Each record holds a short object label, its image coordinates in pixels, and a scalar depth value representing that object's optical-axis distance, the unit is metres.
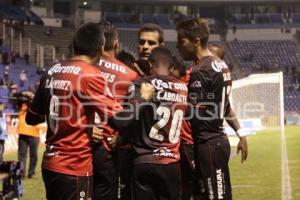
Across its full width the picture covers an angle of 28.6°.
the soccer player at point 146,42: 6.05
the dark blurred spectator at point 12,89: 29.91
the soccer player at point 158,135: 5.18
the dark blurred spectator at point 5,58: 36.81
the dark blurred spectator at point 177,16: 58.12
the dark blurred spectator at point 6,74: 33.32
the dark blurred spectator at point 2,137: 11.19
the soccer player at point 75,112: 4.61
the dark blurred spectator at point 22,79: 35.47
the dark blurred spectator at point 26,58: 39.60
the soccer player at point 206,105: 5.67
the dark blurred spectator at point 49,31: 45.88
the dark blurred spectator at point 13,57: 38.19
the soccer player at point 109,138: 5.28
